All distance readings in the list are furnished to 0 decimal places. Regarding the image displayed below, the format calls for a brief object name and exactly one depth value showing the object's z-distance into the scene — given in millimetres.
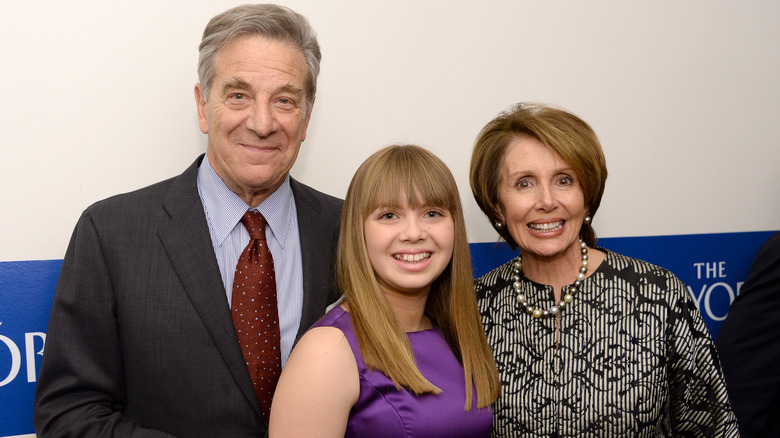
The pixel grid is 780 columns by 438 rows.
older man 1507
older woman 1644
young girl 1389
